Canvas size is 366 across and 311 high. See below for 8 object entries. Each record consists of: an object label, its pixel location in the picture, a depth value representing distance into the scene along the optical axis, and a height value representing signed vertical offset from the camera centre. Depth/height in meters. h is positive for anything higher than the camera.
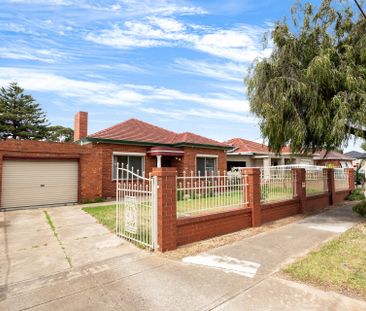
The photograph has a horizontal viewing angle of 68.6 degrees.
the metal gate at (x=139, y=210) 6.01 -0.98
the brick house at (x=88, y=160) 12.55 +0.60
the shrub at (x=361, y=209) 10.14 -1.63
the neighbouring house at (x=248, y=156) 24.30 +1.16
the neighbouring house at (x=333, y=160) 36.22 +0.96
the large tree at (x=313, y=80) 8.06 +2.75
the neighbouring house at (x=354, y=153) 54.66 +2.90
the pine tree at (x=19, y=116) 39.75 +8.32
